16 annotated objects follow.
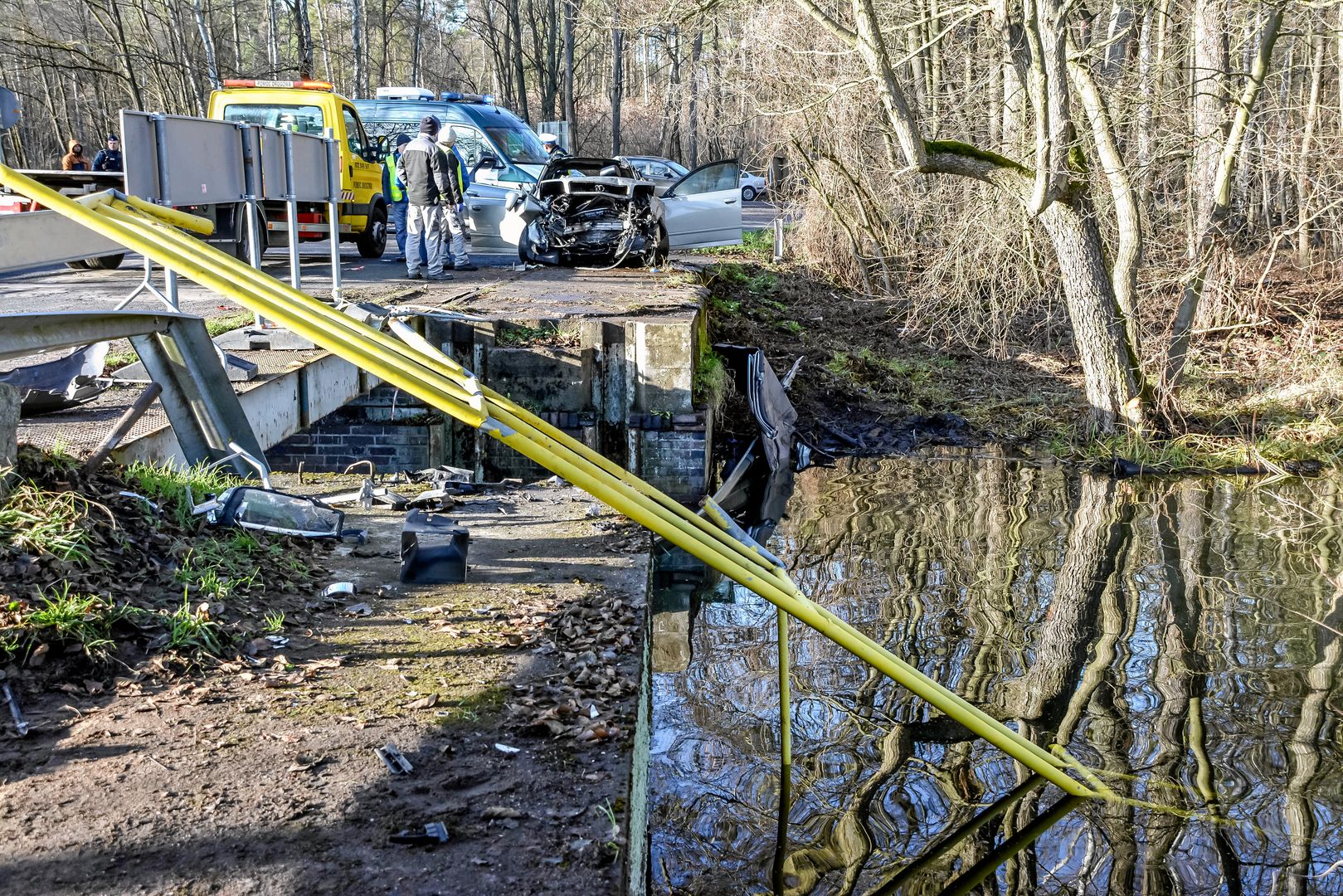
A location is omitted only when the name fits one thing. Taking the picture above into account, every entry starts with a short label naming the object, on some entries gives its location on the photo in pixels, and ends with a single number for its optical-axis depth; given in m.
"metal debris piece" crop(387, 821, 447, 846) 3.50
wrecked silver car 15.94
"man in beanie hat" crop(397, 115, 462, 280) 13.91
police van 18.59
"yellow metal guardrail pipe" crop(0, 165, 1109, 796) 3.91
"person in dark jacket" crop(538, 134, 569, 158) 21.61
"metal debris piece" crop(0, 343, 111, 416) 6.90
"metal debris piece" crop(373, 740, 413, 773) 3.95
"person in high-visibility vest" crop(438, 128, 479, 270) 14.39
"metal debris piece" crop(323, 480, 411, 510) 7.39
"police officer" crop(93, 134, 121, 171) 18.12
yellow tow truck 16.39
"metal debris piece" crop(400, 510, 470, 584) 5.92
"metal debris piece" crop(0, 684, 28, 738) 3.97
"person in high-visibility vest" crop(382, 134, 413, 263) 16.20
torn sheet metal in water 13.16
